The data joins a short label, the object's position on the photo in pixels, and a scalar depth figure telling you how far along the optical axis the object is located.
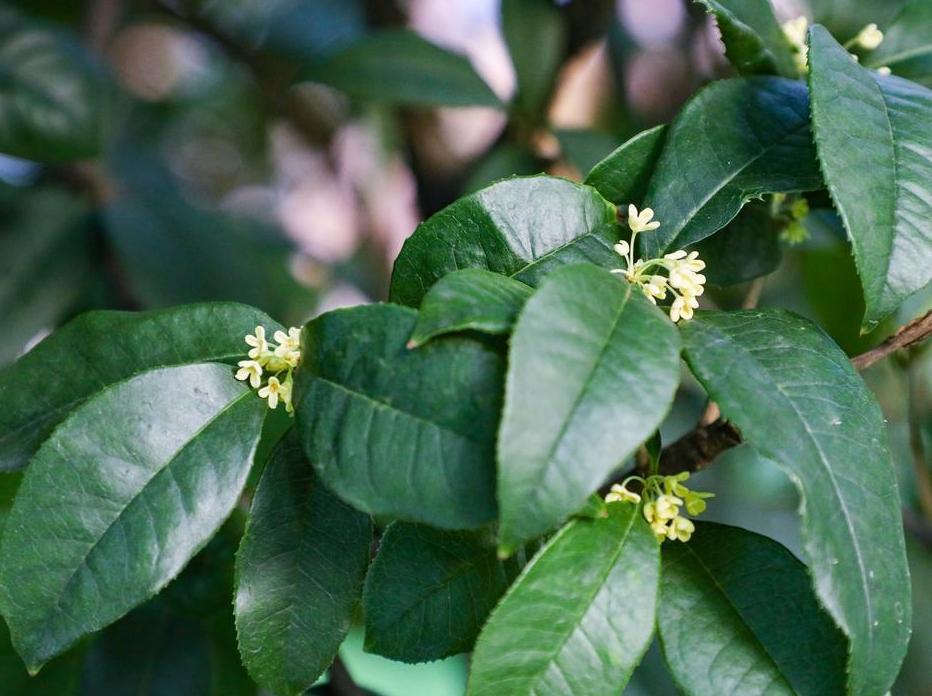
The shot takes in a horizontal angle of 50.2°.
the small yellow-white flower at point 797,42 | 0.65
